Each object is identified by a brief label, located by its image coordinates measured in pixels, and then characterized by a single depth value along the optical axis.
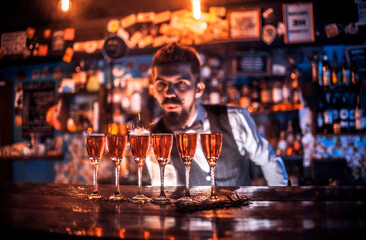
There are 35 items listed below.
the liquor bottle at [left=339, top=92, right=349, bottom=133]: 3.93
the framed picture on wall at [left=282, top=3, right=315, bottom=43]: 3.79
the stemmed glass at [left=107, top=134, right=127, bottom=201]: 1.23
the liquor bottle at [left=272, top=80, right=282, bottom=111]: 3.99
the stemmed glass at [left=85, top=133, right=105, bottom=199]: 1.29
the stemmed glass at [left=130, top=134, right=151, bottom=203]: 1.20
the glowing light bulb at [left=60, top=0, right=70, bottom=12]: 2.19
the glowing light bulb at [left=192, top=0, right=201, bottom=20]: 2.28
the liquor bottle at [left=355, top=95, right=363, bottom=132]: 3.89
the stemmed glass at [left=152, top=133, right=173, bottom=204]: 1.17
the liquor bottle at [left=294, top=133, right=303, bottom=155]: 3.99
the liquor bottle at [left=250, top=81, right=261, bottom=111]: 4.10
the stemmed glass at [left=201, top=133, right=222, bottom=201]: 1.19
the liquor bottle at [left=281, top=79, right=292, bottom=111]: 4.01
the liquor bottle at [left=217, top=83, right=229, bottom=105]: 4.24
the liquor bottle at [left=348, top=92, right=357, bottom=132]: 3.92
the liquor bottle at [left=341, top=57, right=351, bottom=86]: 3.93
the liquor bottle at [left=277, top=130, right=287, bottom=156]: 4.03
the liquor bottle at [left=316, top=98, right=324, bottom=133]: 3.98
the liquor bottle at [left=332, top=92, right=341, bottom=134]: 3.94
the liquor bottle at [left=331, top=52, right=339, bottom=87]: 3.97
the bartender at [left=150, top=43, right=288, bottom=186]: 2.13
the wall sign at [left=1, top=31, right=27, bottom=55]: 5.09
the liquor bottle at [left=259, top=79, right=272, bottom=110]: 4.06
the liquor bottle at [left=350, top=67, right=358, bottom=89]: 3.88
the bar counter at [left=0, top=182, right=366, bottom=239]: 0.73
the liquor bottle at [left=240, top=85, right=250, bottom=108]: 4.08
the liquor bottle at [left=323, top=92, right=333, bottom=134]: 3.97
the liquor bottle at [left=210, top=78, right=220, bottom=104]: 4.04
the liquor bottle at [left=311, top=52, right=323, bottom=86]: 3.99
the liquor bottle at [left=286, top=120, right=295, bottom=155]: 4.03
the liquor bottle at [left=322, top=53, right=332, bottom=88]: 3.92
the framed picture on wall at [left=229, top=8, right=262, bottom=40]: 3.84
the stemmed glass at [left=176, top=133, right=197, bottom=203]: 1.18
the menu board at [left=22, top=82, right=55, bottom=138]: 5.32
